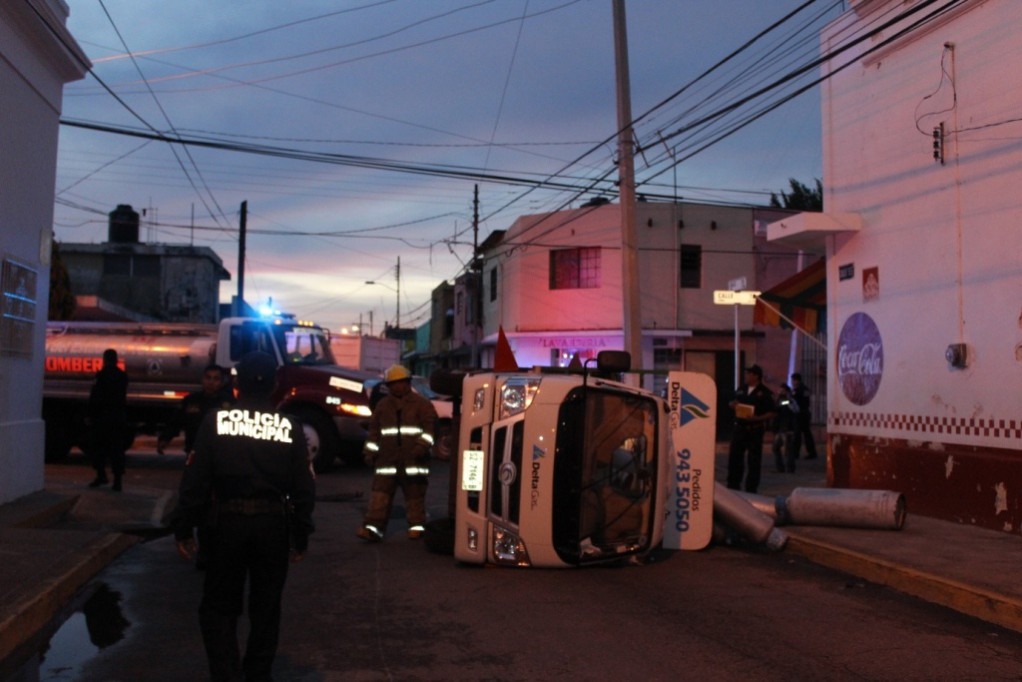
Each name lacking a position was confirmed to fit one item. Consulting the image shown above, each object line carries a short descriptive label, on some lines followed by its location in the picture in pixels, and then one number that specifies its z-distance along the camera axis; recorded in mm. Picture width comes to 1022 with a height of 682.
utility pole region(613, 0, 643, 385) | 17734
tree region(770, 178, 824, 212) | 52844
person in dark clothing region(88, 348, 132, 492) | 14281
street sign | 19438
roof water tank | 48812
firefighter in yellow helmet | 10945
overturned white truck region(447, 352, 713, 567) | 9031
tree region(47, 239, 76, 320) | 28453
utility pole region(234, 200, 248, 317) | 36619
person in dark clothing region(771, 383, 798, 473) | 19281
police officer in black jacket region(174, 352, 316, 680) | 5172
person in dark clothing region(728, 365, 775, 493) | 14545
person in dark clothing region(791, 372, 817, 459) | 21922
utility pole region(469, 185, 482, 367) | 42125
